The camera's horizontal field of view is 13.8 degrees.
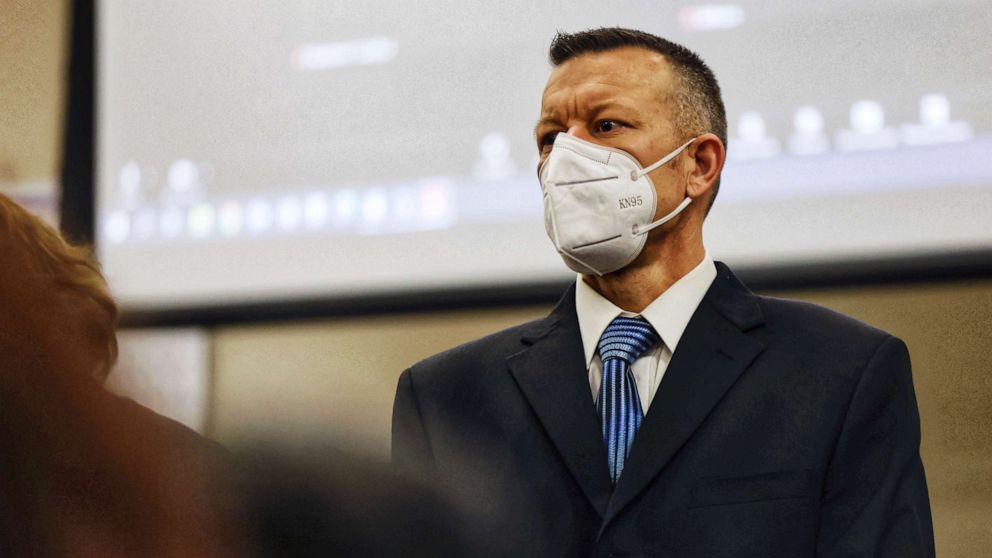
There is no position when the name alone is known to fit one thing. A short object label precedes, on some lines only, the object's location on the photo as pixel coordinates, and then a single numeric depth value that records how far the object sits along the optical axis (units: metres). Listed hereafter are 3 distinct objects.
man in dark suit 3.95
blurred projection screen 4.57
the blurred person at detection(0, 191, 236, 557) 1.90
